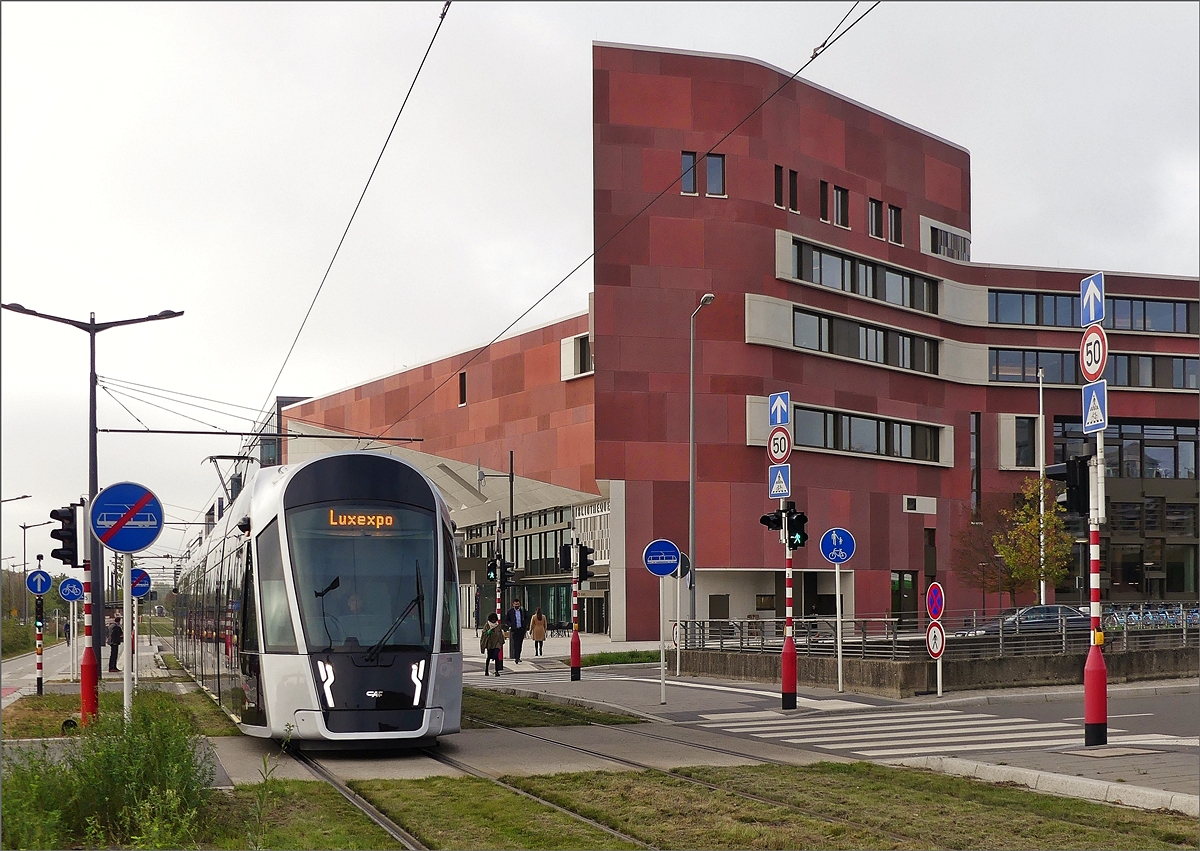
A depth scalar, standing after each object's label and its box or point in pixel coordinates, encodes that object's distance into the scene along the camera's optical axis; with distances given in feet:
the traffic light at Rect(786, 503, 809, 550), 72.95
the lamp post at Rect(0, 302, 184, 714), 92.73
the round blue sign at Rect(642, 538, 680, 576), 80.53
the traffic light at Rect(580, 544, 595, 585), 113.29
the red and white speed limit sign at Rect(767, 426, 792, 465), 74.43
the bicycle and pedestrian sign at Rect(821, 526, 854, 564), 86.18
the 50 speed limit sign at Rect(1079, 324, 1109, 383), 51.80
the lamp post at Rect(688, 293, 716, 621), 139.33
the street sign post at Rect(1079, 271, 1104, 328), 53.16
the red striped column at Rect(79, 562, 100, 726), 58.29
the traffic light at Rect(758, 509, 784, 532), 74.28
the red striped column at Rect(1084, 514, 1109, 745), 49.52
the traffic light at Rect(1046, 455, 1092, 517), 56.54
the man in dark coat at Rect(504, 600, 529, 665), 138.92
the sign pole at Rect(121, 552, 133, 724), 47.42
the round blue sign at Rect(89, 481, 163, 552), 48.60
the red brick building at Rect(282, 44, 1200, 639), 185.16
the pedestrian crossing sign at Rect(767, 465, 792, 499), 74.13
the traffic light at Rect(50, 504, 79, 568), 68.74
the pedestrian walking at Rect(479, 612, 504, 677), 121.70
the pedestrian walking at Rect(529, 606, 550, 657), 140.77
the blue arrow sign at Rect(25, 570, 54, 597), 97.66
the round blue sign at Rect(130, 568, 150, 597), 103.45
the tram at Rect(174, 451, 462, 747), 49.65
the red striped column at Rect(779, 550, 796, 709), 71.82
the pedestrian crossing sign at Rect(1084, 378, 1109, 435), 51.90
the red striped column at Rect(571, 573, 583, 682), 103.65
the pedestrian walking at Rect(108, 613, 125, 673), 133.31
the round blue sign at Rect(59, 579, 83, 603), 106.42
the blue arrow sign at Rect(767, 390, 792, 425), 75.03
